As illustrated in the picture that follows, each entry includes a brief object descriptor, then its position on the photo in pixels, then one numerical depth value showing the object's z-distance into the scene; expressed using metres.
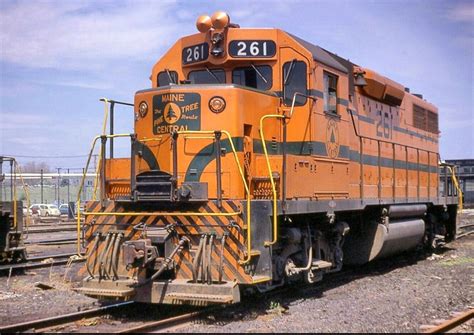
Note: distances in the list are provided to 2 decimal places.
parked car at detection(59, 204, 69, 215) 45.81
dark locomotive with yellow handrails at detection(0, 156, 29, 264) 12.28
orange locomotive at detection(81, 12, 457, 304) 7.03
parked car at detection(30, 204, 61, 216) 42.49
